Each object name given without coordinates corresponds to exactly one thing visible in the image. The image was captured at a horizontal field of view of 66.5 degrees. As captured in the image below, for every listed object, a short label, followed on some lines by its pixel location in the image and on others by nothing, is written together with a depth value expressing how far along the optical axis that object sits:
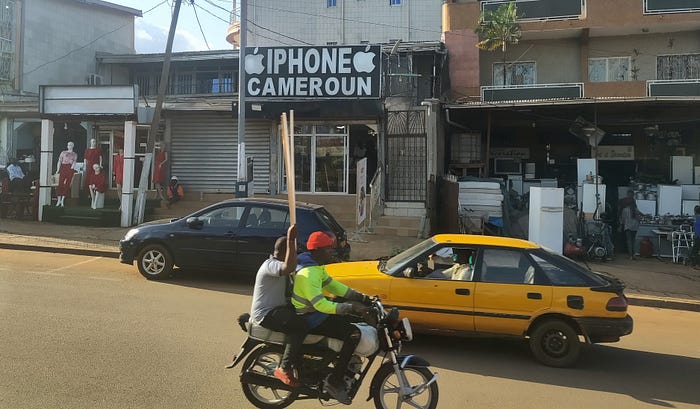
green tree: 18.73
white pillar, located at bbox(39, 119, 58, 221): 16.22
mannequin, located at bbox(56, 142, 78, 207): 16.73
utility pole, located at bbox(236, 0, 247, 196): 13.03
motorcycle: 3.99
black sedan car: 9.17
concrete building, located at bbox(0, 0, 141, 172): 22.19
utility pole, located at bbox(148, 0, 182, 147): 15.29
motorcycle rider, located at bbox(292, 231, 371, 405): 3.96
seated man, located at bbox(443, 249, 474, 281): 6.16
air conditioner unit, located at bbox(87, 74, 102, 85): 24.50
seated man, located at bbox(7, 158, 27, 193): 17.41
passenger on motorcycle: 4.01
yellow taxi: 5.84
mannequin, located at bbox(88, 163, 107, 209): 16.38
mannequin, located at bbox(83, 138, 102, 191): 16.97
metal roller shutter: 18.36
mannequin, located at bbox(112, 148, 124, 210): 17.25
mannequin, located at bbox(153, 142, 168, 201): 17.69
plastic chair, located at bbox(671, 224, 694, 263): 13.56
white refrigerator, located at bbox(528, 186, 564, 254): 12.34
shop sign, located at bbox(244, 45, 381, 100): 15.86
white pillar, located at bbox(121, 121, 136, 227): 15.52
